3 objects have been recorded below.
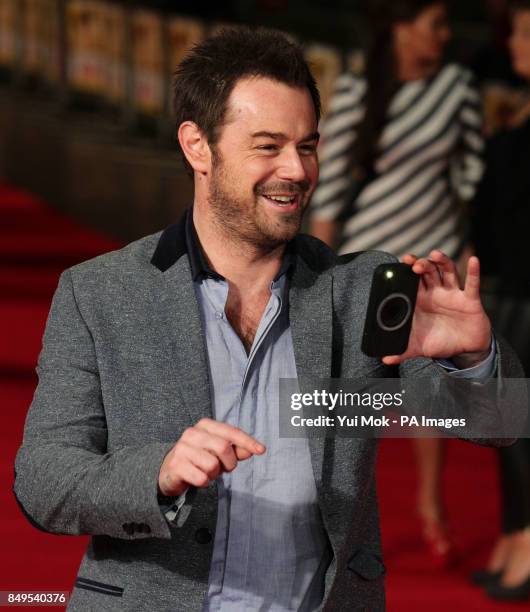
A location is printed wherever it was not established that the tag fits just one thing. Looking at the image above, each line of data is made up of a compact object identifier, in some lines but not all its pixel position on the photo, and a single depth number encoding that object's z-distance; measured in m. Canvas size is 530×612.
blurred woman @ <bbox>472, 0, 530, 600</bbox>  8.19
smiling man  4.00
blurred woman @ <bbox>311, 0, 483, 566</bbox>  8.93
